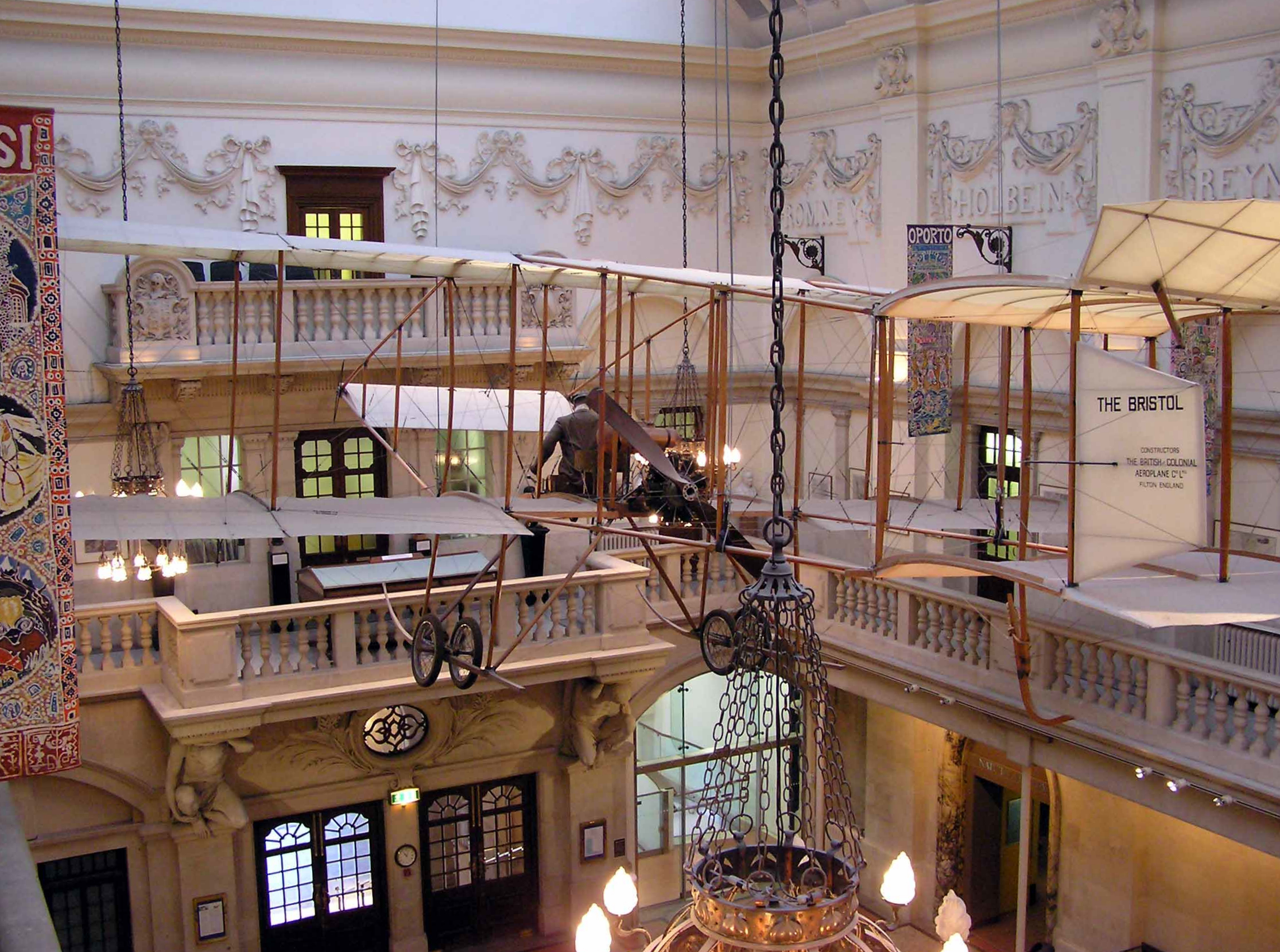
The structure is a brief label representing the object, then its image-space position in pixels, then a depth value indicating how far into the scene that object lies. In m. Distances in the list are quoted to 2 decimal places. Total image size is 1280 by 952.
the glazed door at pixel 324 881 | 13.89
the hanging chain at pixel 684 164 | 14.71
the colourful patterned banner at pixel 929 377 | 11.95
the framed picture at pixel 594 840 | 15.08
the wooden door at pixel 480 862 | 14.72
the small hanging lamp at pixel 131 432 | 13.61
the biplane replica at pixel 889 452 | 6.12
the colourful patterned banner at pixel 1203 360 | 11.73
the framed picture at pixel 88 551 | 14.09
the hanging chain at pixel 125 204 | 13.38
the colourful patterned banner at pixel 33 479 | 5.25
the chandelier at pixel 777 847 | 4.29
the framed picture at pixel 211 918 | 13.16
